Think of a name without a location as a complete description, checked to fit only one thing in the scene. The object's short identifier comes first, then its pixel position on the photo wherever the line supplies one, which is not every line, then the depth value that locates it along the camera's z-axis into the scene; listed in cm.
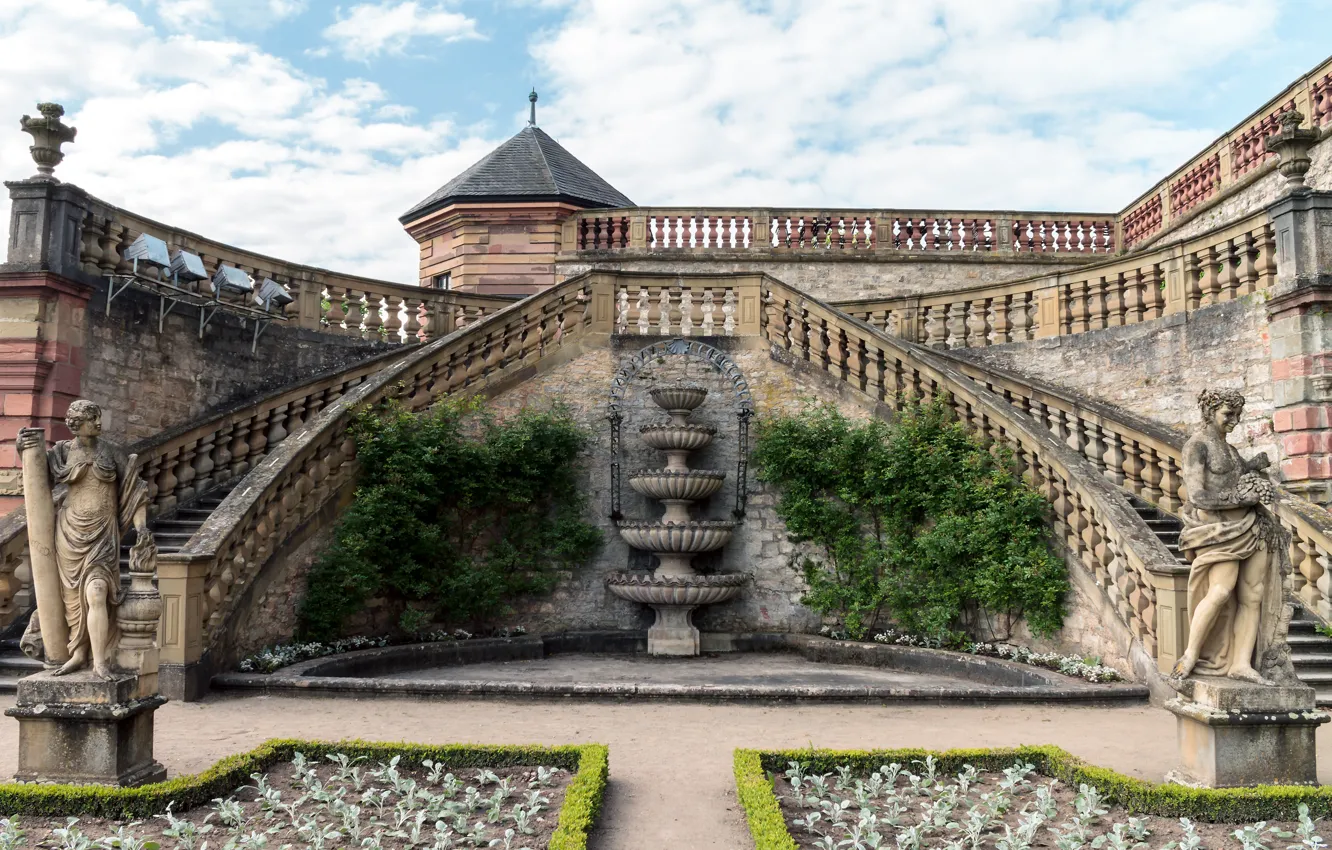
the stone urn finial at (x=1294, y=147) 1012
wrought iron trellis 1251
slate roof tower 1909
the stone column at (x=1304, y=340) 969
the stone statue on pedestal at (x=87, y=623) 550
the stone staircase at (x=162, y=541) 852
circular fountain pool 846
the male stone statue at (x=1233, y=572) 577
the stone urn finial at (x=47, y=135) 1000
